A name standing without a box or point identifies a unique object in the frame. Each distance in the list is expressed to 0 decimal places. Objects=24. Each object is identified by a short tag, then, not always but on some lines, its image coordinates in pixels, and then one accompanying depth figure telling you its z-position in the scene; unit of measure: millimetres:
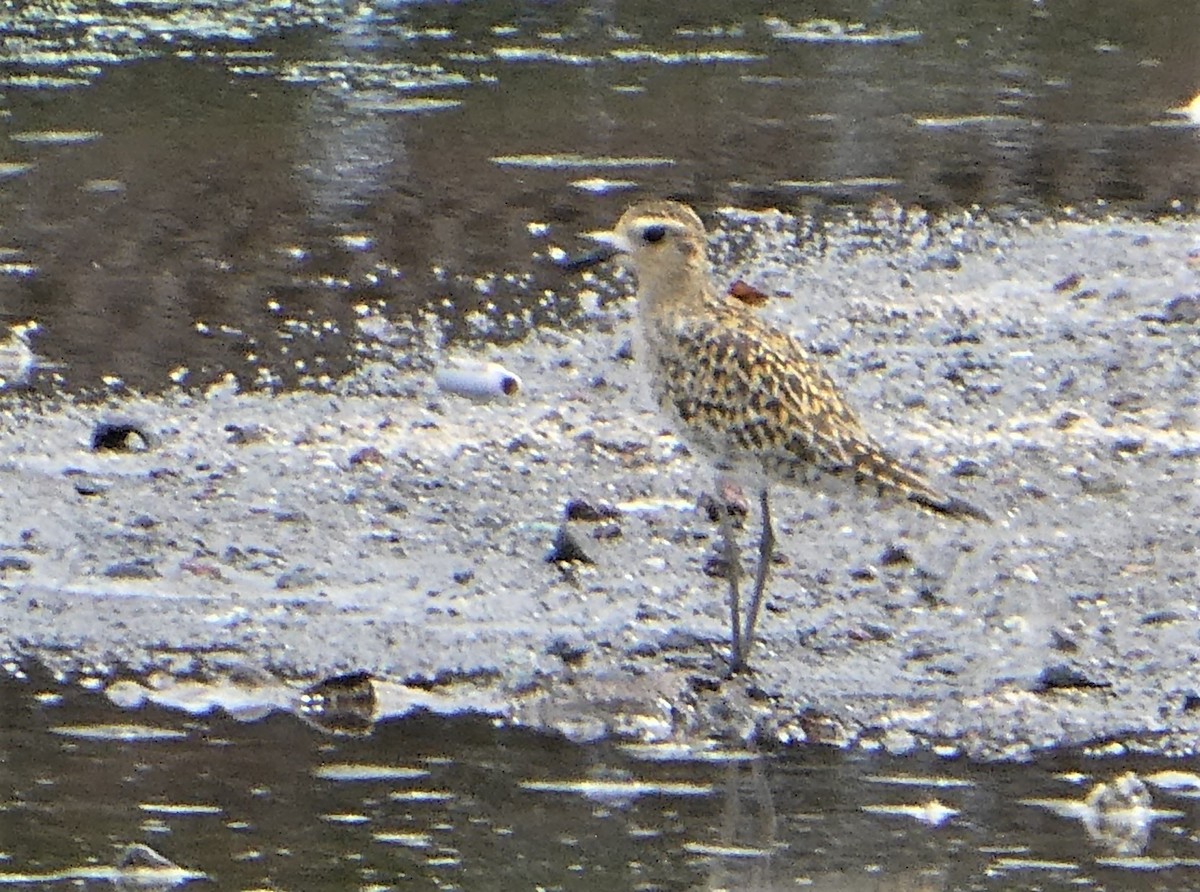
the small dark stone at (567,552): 15016
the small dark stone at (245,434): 17422
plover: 13695
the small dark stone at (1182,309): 19984
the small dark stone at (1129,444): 17156
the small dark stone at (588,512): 15727
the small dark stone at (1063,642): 13523
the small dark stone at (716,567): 15000
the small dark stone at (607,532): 15441
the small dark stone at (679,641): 13875
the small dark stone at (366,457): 16875
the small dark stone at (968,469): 16781
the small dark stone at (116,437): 17187
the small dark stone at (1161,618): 13930
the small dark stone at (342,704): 12664
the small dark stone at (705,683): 13148
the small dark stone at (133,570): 14906
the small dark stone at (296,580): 14750
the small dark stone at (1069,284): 21037
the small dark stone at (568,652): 13562
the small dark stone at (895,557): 14961
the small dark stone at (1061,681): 13055
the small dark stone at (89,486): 16266
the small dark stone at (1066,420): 17750
